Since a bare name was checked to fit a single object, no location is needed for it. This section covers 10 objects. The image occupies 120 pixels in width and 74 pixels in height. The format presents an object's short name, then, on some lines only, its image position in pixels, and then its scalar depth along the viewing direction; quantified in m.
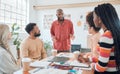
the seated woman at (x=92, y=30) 1.31
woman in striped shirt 0.81
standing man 2.35
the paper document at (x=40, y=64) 1.22
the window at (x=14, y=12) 3.06
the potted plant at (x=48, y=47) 3.35
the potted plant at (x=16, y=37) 2.88
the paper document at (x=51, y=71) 1.04
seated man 1.70
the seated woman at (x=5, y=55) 1.10
